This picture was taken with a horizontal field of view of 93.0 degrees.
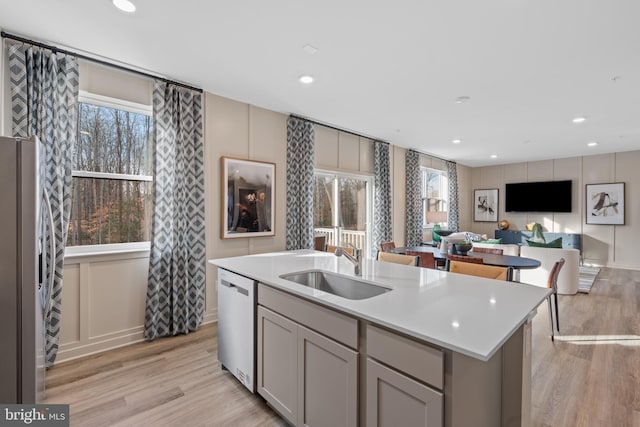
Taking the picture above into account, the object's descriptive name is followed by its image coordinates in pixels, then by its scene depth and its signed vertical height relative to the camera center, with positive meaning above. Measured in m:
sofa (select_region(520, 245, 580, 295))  4.52 -0.75
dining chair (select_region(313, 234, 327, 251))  4.77 -0.50
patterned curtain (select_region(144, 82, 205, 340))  3.02 -0.06
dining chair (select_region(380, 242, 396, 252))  4.36 -0.51
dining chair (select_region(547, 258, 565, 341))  3.06 -0.65
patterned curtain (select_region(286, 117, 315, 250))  4.16 +0.40
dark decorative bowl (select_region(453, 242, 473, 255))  3.82 -0.45
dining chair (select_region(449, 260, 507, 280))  2.10 -0.42
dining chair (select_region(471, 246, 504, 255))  4.36 -0.57
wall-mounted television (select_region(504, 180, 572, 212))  7.47 +0.41
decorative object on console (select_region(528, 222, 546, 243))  6.09 -0.43
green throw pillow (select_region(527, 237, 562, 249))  4.81 -0.52
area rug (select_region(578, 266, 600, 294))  4.92 -1.22
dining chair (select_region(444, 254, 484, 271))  3.17 -0.51
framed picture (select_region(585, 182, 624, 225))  6.75 +0.22
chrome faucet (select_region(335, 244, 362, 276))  2.05 -0.32
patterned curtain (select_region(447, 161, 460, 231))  7.77 +0.36
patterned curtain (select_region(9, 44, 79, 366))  2.35 +0.75
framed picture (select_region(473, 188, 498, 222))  8.61 +0.21
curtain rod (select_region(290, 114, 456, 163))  4.24 +1.34
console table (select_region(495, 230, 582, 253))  7.13 -0.61
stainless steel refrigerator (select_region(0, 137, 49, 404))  1.44 -0.28
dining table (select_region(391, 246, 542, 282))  3.36 -0.57
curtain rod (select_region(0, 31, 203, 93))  2.33 +1.33
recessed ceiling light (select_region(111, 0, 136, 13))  1.95 +1.34
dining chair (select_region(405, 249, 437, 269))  3.46 -0.56
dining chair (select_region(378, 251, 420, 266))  2.66 -0.42
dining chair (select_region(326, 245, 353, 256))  3.71 -0.46
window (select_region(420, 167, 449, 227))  7.27 +0.54
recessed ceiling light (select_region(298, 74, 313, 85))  3.01 +1.34
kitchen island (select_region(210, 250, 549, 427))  1.13 -0.63
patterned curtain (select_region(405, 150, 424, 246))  6.26 +0.23
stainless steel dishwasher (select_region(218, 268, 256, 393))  2.06 -0.83
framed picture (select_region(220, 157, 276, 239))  3.57 +0.16
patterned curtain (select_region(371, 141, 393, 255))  5.53 +0.28
